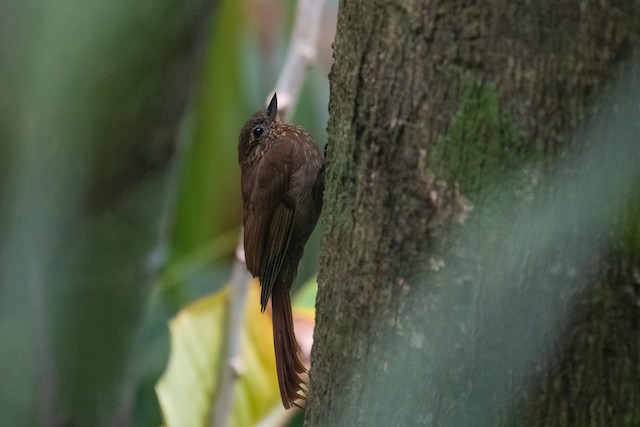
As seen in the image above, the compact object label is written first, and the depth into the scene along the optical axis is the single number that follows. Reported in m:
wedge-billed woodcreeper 3.96
